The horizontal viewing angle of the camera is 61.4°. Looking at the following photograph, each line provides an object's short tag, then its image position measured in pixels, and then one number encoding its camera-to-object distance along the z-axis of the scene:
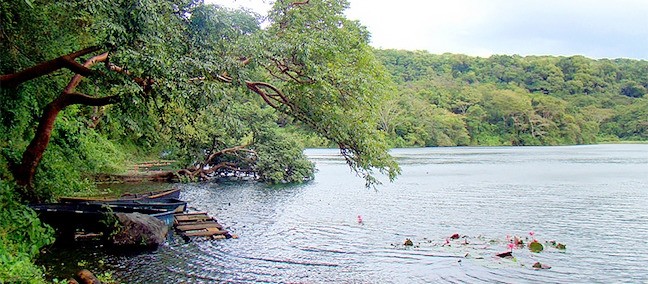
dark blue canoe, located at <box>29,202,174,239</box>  12.69
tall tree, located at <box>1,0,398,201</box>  8.43
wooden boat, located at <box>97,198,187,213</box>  15.59
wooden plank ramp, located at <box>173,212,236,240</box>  15.04
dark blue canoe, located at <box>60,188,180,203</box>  15.18
